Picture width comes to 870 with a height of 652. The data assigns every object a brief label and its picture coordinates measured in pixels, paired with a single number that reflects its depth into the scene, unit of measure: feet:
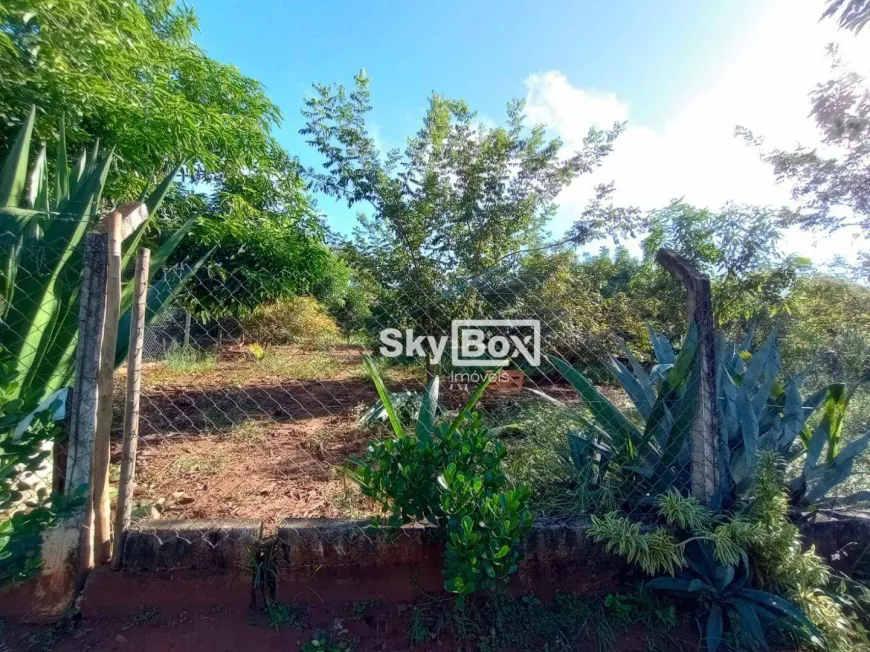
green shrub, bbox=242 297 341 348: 27.09
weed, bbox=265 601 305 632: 4.96
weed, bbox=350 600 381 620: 5.16
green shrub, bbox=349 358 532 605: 4.43
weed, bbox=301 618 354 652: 4.70
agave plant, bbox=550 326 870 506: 5.93
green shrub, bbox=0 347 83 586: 4.35
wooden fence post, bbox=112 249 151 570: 4.90
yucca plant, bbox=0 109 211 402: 5.39
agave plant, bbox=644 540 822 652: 4.85
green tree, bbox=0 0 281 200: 9.32
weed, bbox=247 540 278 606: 5.17
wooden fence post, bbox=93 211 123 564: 4.81
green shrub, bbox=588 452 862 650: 4.93
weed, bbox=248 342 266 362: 18.76
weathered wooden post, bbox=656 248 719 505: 5.72
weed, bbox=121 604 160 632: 4.83
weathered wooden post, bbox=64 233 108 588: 4.83
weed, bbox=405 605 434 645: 4.88
